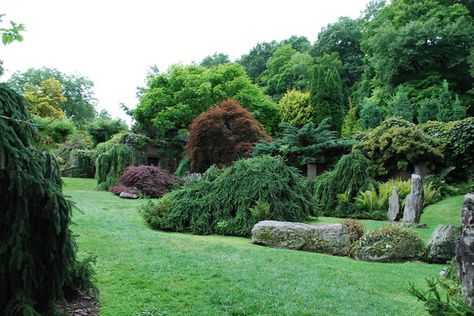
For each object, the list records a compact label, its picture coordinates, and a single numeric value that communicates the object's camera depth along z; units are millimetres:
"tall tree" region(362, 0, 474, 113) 23875
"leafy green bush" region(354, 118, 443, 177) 14281
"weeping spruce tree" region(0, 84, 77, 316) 2947
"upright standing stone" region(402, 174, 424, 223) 10297
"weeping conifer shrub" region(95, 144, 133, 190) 18250
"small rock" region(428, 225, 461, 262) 7043
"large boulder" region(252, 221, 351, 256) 7867
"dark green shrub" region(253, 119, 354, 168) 16609
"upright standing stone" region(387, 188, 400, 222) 11008
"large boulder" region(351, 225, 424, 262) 7316
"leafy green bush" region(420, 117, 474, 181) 14633
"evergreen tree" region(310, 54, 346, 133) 25859
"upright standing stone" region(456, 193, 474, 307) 3406
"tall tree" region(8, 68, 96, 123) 47912
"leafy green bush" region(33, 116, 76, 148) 27259
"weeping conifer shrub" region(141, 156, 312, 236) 9594
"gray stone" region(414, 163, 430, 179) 14727
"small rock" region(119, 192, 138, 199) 14992
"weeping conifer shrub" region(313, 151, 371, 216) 12523
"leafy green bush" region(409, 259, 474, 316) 2573
